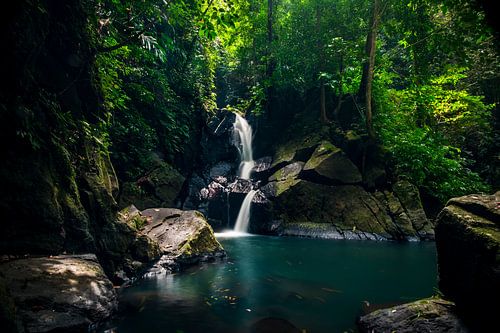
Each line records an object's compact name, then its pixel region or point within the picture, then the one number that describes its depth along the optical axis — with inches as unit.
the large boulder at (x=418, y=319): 163.3
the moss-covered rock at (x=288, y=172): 692.5
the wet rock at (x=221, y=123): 881.5
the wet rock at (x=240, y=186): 735.1
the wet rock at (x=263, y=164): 791.1
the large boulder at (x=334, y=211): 577.6
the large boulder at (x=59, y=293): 158.4
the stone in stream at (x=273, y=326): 195.9
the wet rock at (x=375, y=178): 639.8
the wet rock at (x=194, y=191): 695.8
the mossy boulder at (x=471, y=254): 150.5
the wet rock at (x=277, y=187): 658.2
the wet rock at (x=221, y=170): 818.7
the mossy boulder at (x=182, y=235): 360.2
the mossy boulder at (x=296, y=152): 729.0
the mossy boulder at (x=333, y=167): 648.4
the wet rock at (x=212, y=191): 740.6
